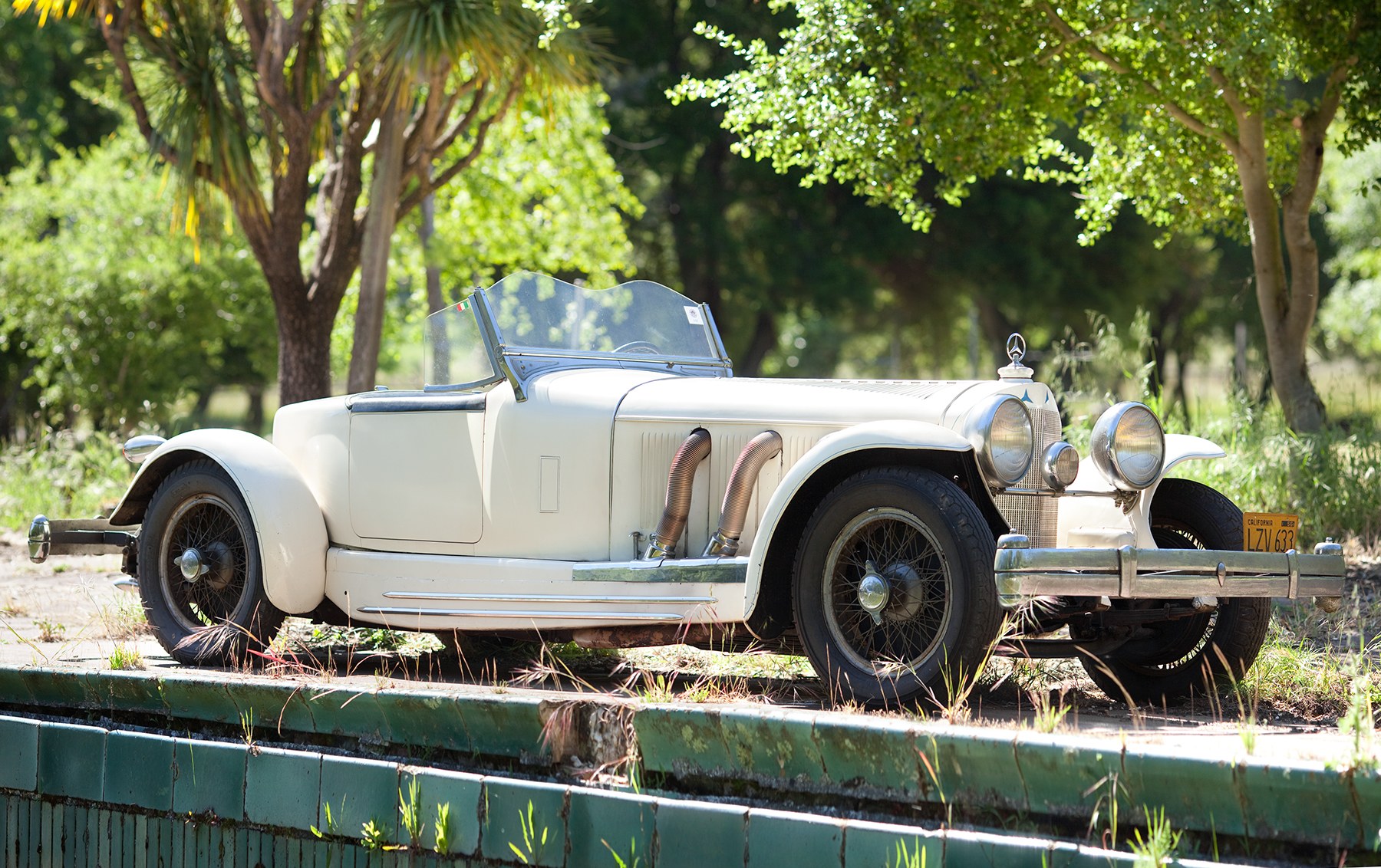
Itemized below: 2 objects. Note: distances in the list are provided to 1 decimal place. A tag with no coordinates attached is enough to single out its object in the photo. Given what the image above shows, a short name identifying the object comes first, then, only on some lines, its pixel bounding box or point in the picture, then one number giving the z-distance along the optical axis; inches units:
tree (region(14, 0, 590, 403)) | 793.6
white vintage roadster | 325.7
